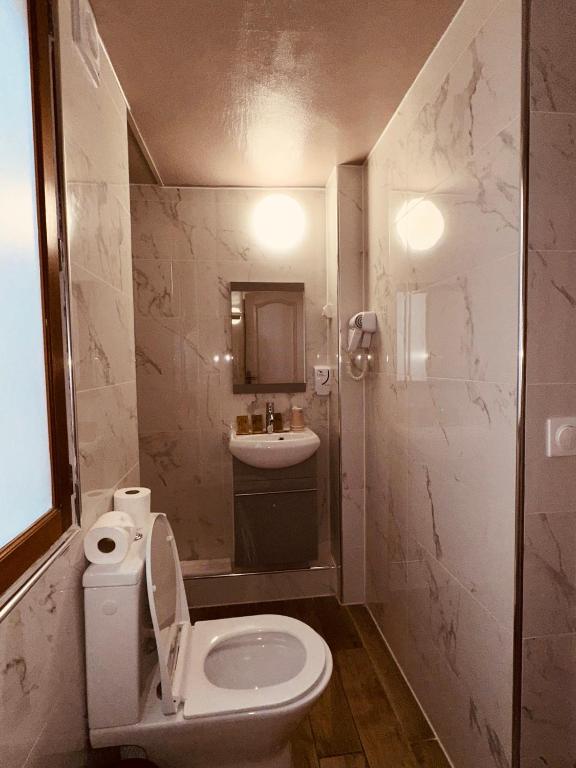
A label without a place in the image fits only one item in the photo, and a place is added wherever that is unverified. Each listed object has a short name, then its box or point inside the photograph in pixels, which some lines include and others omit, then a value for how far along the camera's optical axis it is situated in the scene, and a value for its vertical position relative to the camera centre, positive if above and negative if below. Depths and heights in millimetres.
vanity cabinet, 2572 -927
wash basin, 2455 -532
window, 880 +105
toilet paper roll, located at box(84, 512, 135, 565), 1203 -501
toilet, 1194 -954
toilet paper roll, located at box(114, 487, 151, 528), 1427 -471
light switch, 1168 -226
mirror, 2807 +96
